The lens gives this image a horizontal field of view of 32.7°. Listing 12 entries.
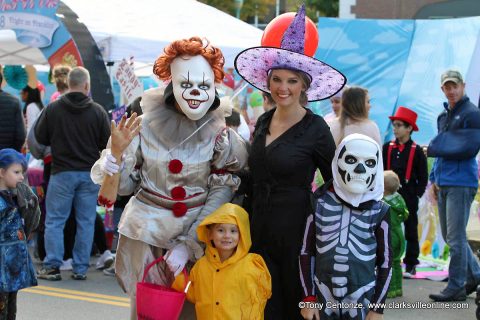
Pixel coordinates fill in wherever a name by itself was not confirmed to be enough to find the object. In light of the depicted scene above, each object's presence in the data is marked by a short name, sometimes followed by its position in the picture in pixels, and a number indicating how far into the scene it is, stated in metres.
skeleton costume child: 4.12
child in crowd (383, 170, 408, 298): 7.55
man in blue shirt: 7.19
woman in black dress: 4.28
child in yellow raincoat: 4.29
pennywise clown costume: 4.36
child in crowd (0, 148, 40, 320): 5.46
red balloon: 4.54
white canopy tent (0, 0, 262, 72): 10.45
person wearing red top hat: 8.45
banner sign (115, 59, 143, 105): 9.92
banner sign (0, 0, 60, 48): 9.92
